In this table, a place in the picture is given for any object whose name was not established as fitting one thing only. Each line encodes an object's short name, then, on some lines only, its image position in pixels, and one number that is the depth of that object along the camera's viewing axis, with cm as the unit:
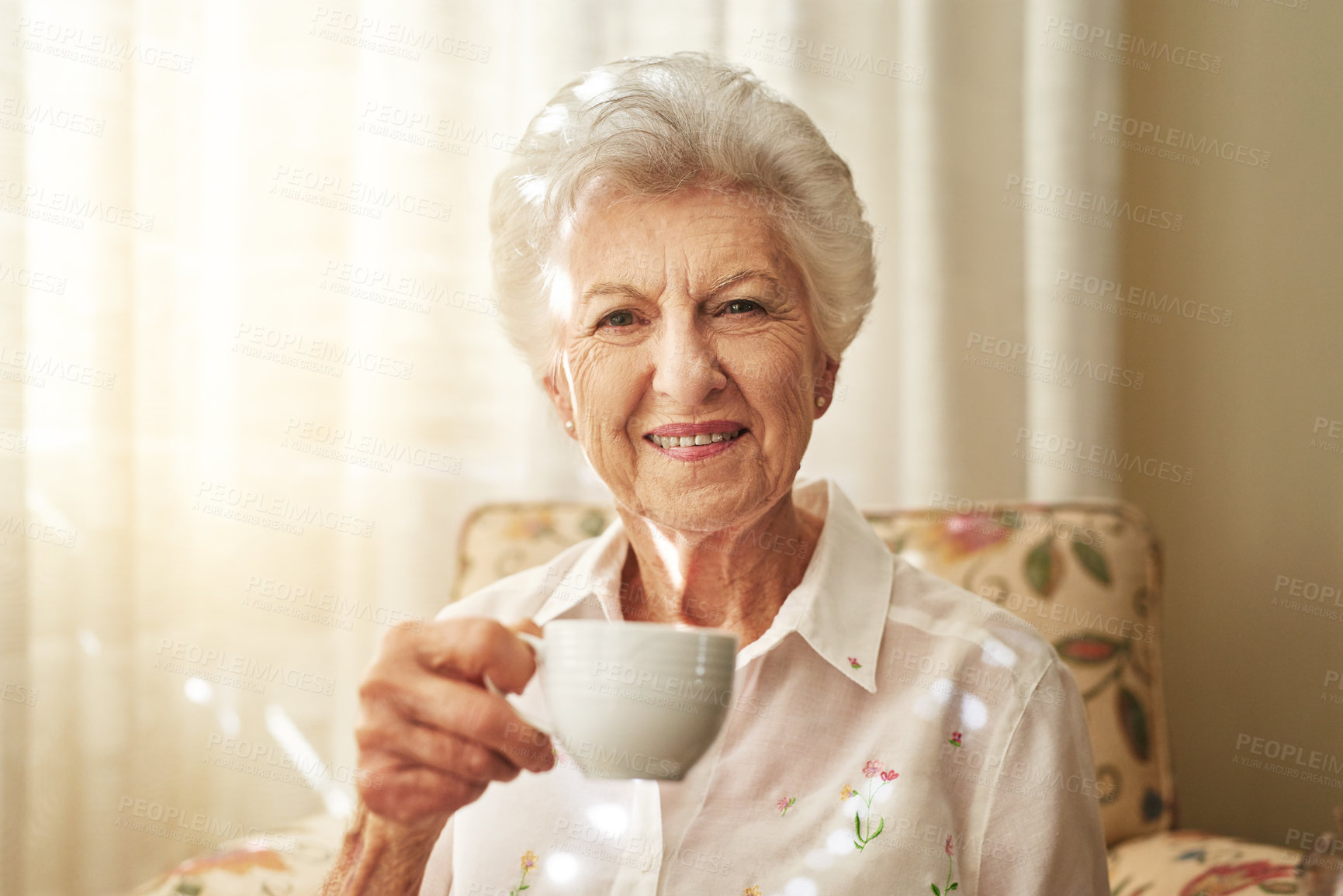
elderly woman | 80
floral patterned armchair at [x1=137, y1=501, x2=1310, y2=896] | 98
